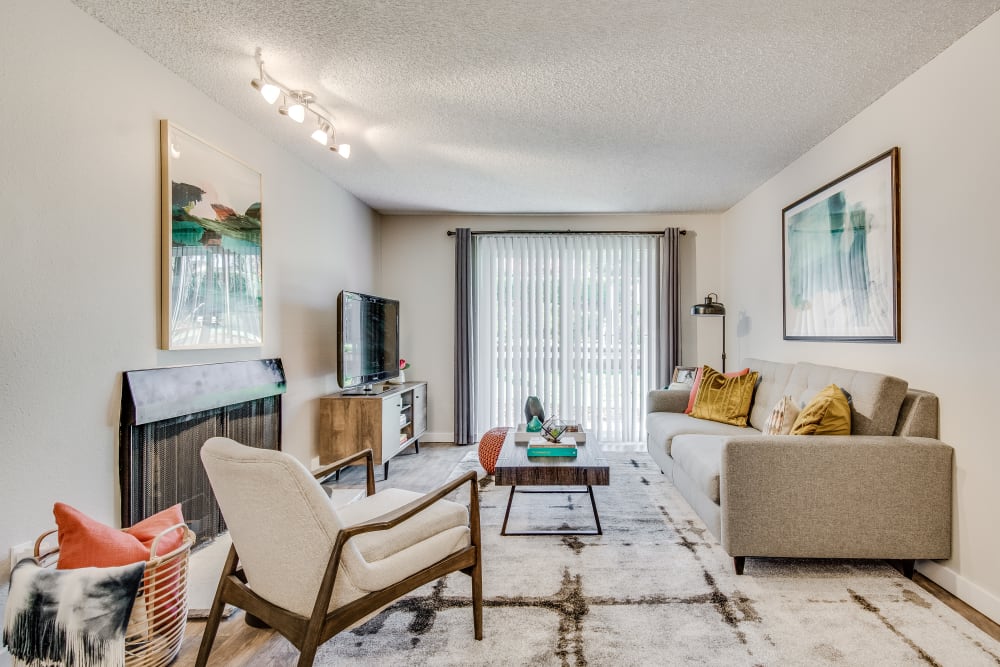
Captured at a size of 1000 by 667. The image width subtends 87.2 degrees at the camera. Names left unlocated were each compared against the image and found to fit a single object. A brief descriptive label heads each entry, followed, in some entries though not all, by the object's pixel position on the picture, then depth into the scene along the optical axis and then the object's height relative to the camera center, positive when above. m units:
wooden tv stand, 4.05 -0.69
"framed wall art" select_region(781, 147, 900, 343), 2.77 +0.49
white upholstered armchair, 1.50 -0.67
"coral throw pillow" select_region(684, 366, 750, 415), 4.25 -0.41
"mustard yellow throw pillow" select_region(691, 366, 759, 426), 3.88 -0.46
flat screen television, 4.03 -0.02
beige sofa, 2.32 -0.68
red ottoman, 3.98 -0.85
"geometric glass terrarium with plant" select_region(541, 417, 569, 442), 3.24 -0.59
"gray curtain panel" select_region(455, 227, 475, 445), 5.43 -0.13
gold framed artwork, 2.49 +0.48
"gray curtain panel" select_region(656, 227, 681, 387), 5.36 +0.17
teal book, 3.01 -0.65
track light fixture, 2.48 +1.25
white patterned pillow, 2.82 -0.44
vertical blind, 5.50 +0.12
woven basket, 1.70 -0.91
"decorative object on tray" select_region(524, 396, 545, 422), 3.93 -0.54
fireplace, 2.26 -0.45
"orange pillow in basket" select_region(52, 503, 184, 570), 1.64 -0.66
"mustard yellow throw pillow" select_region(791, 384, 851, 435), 2.55 -0.39
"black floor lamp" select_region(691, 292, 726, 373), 4.80 +0.26
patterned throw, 1.51 -0.81
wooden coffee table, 2.76 -0.72
